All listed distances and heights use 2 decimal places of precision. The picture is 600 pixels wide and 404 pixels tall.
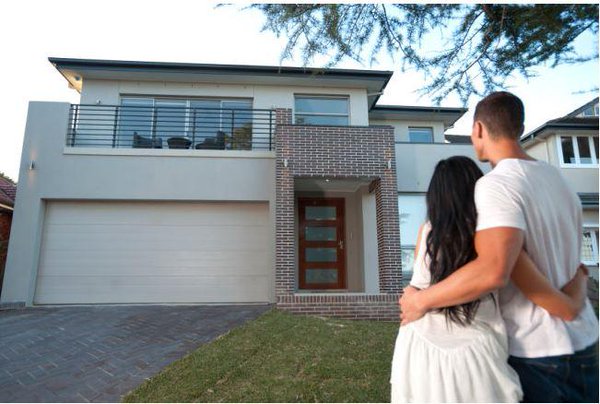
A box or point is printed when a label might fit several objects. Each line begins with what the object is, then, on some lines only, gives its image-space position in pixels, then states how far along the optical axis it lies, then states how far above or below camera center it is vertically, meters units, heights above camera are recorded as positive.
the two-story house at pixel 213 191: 8.55 +1.68
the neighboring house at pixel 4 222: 9.43 +1.04
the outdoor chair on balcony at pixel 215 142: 9.87 +3.08
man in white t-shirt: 1.17 -0.05
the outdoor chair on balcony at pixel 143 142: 9.88 +3.08
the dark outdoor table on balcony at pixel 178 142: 9.67 +3.01
